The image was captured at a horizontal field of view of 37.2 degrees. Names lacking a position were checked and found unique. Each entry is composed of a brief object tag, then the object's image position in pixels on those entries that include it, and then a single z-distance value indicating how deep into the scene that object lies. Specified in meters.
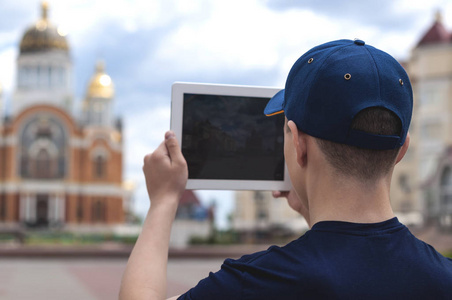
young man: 1.20
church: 50.38
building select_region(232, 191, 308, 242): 52.41
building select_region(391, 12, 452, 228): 38.34
